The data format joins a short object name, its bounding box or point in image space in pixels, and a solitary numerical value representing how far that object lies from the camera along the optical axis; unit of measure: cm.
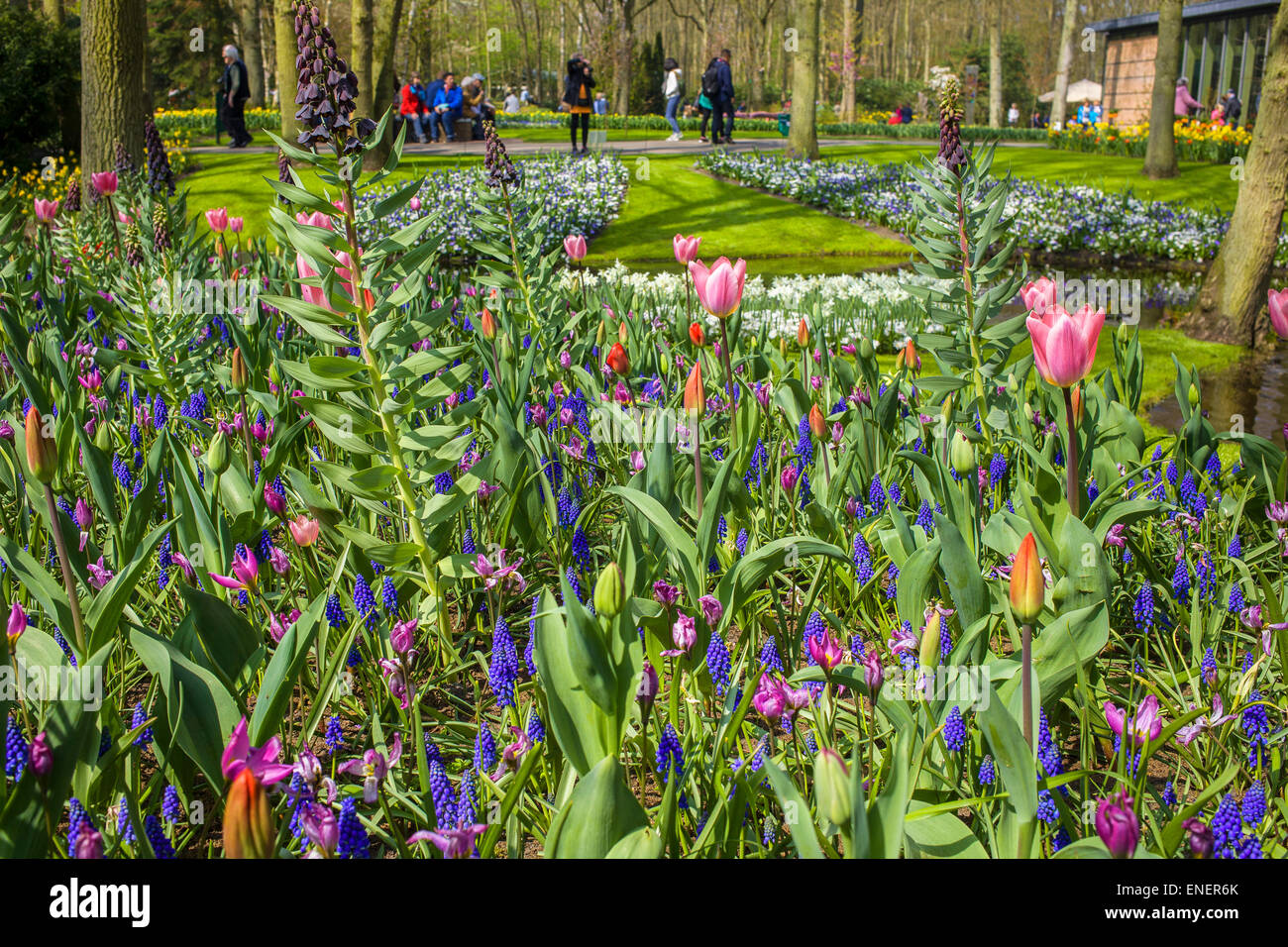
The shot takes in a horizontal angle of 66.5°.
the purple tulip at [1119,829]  110
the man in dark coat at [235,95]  1947
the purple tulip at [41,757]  123
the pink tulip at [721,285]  255
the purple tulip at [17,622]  149
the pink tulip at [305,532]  205
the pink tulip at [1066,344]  190
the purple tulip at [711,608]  175
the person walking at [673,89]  2177
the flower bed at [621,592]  137
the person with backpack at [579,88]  1811
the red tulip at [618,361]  306
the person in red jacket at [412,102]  2123
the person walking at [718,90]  2045
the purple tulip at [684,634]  166
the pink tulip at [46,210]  540
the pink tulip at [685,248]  356
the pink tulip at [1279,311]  244
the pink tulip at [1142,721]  146
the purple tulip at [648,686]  146
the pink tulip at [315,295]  213
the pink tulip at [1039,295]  243
